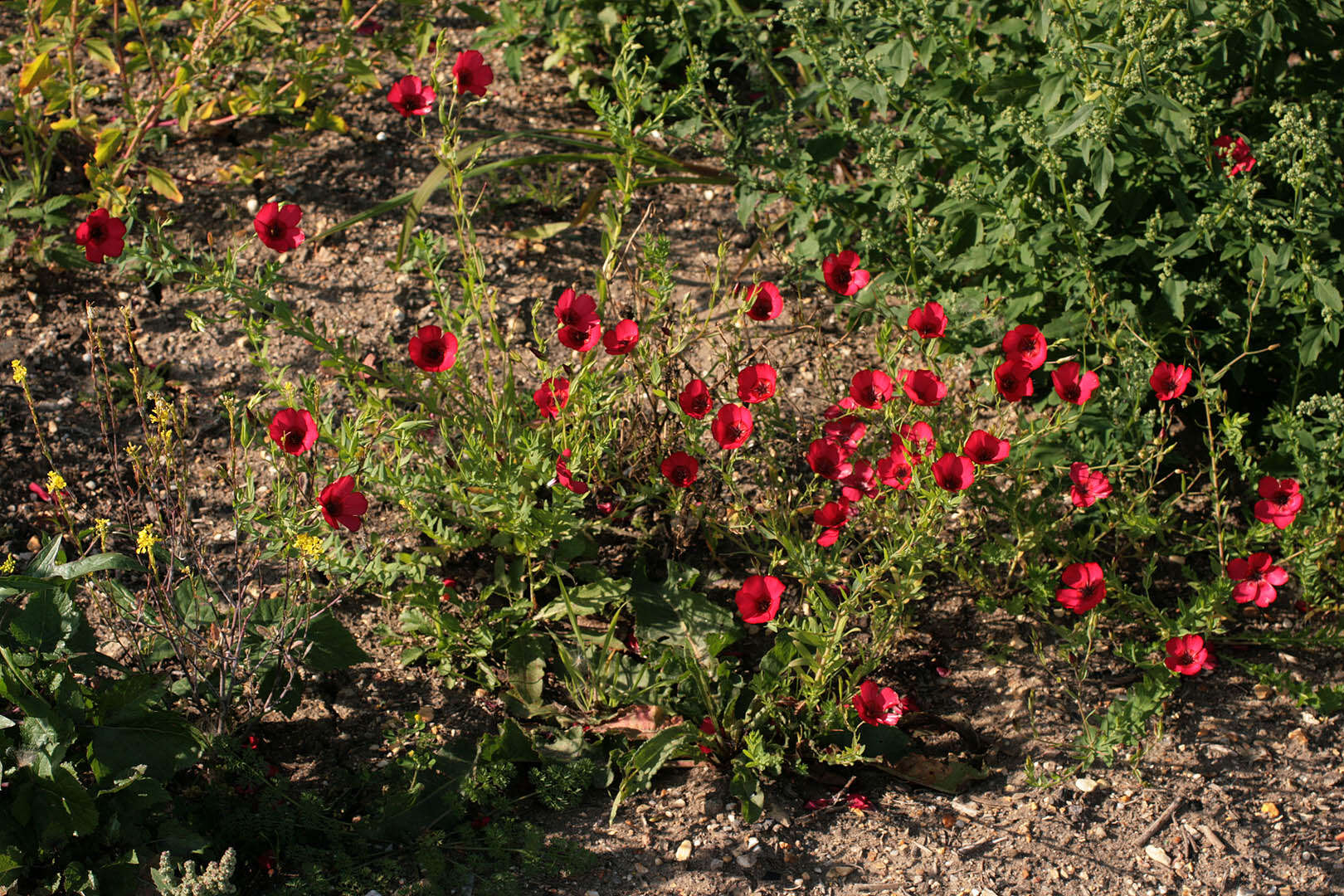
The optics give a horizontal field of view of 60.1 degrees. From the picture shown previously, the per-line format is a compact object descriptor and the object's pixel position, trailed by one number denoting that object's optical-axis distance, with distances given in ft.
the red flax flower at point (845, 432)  8.91
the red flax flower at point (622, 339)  7.91
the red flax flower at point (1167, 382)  8.41
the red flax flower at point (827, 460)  8.38
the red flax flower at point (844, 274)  8.96
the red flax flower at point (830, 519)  8.20
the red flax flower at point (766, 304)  8.37
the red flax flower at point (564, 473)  8.29
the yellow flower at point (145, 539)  7.07
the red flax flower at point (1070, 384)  8.11
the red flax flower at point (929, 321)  8.39
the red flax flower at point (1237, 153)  9.05
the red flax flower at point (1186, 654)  8.37
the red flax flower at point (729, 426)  7.93
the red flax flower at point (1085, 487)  8.48
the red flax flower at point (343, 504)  7.34
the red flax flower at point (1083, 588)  8.59
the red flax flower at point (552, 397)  8.22
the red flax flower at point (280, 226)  8.16
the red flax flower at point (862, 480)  8.39
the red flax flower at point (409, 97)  8.82
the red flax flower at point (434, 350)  7.94
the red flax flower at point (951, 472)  7.62
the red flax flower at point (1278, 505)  8.63
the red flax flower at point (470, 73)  8.46
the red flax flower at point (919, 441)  7.86
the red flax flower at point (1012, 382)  7.96
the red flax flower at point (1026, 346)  8.31
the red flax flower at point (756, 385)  8.21
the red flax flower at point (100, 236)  8.36
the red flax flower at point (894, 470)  8.02
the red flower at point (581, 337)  8.02
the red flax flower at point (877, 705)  8.07
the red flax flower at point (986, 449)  7.70
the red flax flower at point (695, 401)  8.12
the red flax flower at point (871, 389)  8.40
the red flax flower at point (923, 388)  7.93
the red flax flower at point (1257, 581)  8.72
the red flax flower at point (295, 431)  7.48
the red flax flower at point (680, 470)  8.35
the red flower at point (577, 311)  8.09
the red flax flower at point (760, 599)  7.94
